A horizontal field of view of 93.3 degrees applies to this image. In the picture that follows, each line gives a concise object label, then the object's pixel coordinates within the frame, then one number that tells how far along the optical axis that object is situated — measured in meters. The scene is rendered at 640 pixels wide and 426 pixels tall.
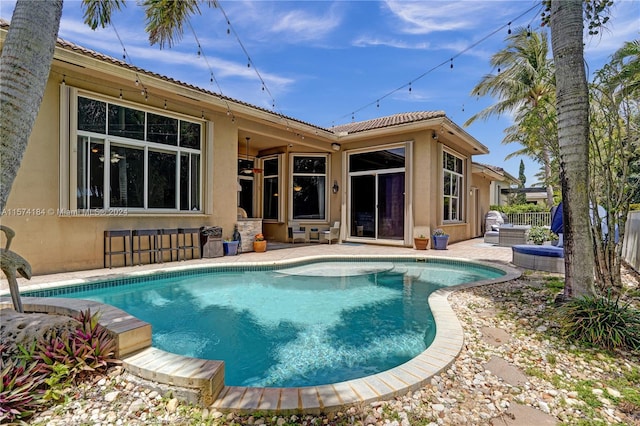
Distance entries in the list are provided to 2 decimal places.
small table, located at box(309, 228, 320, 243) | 12.49
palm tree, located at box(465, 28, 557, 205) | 14.22
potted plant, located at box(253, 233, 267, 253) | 9.68
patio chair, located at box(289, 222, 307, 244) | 12.30
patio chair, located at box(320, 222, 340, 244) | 12.01
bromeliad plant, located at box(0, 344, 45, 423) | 1.90
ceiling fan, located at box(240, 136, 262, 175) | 11.99
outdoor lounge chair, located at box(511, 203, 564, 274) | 6.85
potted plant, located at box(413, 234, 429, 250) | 10.45
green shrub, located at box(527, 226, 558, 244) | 10.16
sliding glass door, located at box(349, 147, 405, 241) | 11.30
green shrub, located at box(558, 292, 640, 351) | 3.14
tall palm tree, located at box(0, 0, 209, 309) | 2.39
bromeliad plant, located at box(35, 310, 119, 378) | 2.36
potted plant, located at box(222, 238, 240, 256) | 8.88
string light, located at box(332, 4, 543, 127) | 6.46
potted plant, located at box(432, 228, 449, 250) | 10.49
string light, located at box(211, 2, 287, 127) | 6.72
